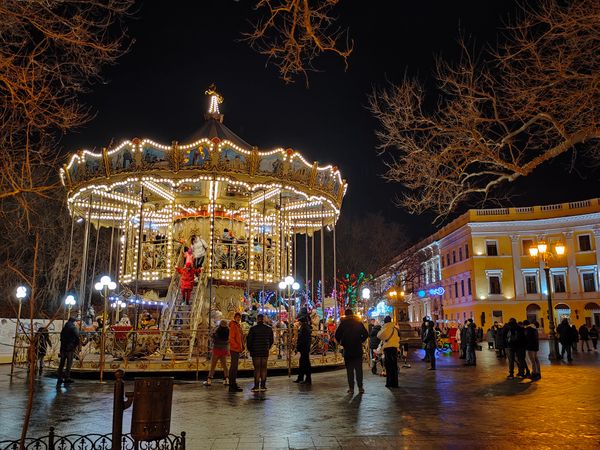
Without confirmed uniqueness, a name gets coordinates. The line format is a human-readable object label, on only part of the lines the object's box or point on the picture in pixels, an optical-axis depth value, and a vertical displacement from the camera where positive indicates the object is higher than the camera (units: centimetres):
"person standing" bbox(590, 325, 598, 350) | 2597 -54
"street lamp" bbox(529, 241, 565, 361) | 1880 +207
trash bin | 474 -73
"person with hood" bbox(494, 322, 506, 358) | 2205 -69
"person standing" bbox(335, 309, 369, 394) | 1034 -31
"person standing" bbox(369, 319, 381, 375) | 1500 -47
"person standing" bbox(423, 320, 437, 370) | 1584 -47
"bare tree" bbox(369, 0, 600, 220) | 813 +360
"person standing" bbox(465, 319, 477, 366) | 1722 -68
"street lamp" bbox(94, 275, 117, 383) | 1237 -52
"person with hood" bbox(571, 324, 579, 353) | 1892 -36
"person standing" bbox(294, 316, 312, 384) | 1235 -60
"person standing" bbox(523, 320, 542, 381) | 1251 -51
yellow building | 4775 +577
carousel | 1564 +429
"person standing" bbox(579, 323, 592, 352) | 2511 -43
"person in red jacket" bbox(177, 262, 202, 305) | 1623 +156
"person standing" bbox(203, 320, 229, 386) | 1159 -39
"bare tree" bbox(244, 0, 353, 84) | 518 +308
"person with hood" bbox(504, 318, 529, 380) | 1275 -51
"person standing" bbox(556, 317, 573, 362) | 1848 -42
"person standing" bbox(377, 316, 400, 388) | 1126 -54
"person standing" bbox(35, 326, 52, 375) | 1463 -58
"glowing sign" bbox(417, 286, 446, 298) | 4697 +319
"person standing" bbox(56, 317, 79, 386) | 1230 -33
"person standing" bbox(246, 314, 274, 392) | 1085 -41
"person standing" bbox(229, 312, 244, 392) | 1088 -37
